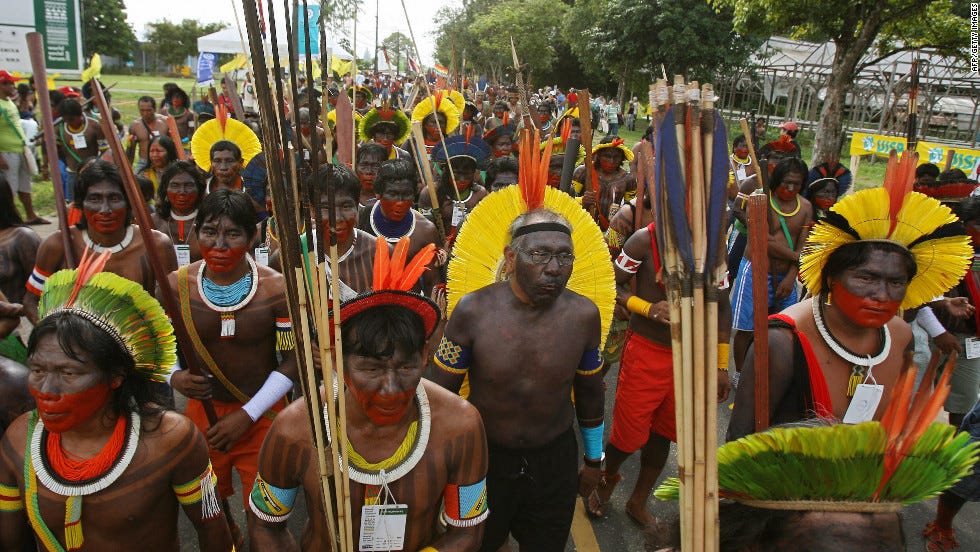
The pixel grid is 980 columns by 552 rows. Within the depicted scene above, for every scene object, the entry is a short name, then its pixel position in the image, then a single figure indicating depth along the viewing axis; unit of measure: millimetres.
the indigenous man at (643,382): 3637
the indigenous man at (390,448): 1910
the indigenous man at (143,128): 6789
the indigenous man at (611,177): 6309
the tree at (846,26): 11422
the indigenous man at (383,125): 7957
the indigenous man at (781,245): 5395
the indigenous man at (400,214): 4574
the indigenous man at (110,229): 3555
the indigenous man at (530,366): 2645
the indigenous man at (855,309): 2328
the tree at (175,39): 65750
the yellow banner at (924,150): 9835
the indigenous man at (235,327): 3025
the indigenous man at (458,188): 6082
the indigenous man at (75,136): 8672
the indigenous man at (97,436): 1891
